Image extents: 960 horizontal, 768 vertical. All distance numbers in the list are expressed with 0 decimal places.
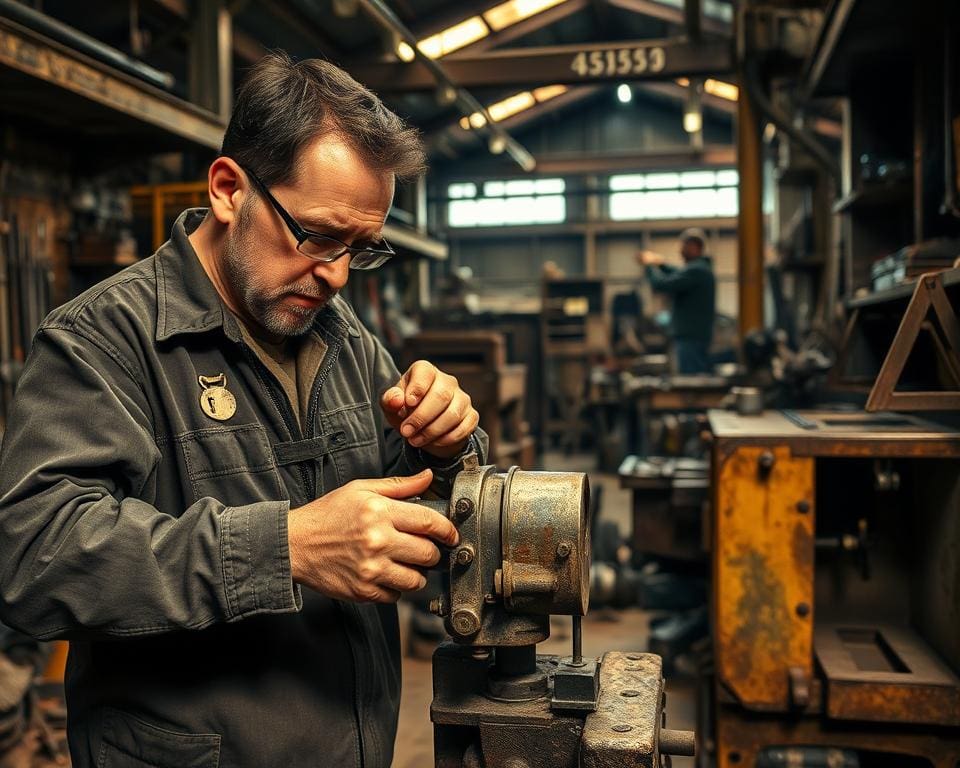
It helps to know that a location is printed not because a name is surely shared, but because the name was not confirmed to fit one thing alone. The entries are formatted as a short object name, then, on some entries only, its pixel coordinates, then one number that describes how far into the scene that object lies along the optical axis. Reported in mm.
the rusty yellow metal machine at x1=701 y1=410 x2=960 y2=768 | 1875
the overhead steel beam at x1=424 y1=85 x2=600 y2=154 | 13102
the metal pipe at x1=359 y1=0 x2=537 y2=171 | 4210
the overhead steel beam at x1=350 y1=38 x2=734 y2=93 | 6480
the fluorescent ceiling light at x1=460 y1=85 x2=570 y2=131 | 12634
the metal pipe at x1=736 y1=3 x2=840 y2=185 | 4875
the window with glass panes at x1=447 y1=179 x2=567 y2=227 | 14234
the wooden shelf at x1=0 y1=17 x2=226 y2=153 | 2947
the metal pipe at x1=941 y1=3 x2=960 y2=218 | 2682
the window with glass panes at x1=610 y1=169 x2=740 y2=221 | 13625
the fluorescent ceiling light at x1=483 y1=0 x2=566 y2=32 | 9248
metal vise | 1045
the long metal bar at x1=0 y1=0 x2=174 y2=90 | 2895
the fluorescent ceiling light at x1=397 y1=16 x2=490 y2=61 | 9055
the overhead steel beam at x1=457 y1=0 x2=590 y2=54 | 9727
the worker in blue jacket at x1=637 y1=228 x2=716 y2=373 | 6777
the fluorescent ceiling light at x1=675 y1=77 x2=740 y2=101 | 12031
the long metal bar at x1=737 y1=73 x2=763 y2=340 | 5379
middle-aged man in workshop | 1013
